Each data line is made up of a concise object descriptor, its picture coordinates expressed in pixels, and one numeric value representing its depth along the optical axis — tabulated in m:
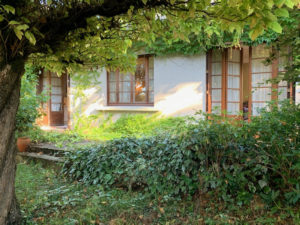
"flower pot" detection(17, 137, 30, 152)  6.58
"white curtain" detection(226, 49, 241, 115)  7.84
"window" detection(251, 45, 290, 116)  7.38
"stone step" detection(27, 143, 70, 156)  5.93
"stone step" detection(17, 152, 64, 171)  5.33
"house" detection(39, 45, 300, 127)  7.62
